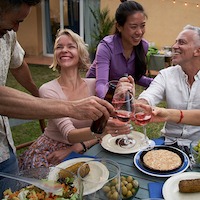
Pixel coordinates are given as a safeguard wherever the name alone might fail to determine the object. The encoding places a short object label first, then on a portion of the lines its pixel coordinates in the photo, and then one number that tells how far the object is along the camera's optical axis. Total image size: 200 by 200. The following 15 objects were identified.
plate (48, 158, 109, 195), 1.26
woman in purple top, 3.02
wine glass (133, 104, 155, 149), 2.01
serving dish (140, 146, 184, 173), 1.88
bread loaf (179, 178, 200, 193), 1.58
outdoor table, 1.72
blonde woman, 2.52
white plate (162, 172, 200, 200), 1.58
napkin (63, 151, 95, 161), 2.08
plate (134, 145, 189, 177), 1.82
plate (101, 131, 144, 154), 2.12
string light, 8.80
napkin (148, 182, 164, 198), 1.66
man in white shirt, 2.62
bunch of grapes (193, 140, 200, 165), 1.88
